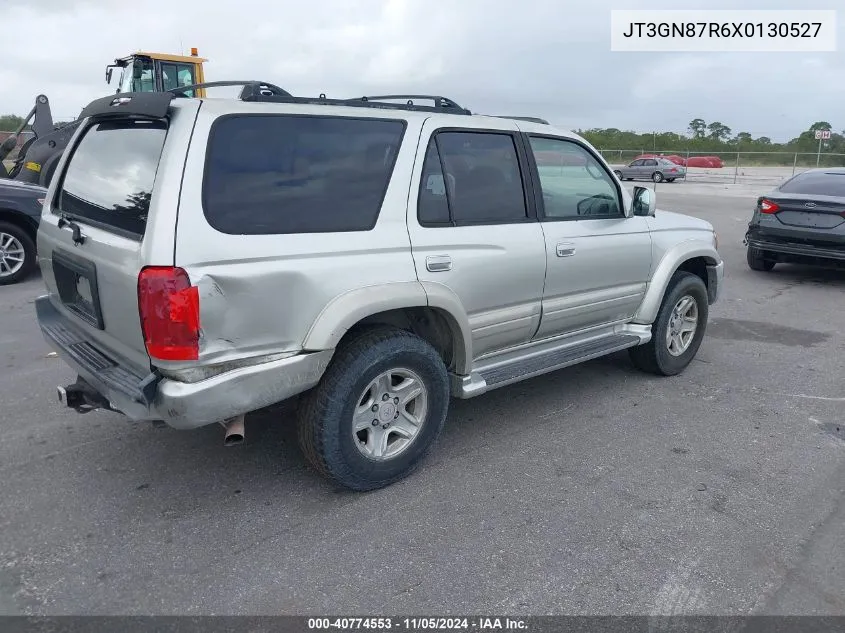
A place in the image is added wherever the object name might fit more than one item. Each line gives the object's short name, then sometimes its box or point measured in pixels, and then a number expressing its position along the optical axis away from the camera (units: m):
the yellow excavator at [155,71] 13.41
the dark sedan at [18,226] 7.99
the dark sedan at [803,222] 8.66
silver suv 2.84
